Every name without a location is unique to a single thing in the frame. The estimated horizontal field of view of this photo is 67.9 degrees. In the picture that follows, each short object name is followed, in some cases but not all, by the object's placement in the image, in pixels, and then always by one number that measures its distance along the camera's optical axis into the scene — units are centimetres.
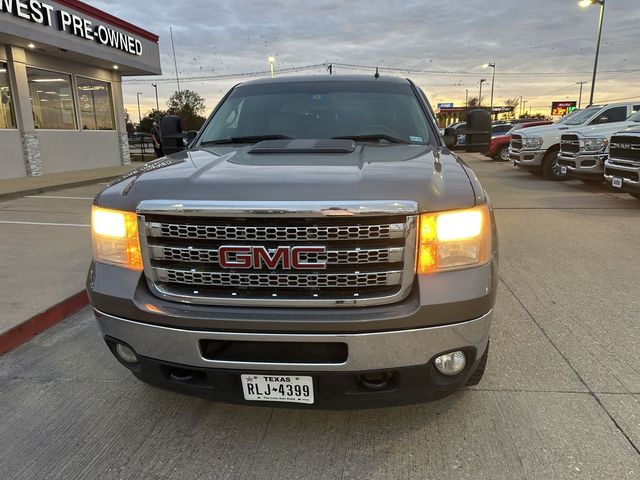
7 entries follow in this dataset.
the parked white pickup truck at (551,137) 1231
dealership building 1291
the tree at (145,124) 7326
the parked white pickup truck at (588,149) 1058
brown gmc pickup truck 195
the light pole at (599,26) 2137
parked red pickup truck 1931
